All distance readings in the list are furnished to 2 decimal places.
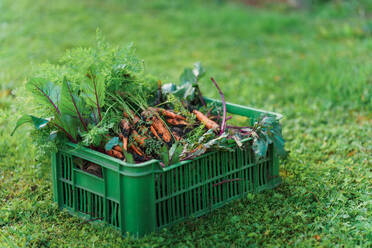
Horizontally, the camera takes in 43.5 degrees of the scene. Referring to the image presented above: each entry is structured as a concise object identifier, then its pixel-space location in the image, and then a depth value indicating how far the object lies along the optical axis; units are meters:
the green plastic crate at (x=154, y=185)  2.41
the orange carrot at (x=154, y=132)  2.80
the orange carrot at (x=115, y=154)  2.62
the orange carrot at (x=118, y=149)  2.66
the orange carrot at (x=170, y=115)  2.98
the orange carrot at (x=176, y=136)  2.81
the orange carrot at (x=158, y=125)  2.80
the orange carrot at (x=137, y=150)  2.68
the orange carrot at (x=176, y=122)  2.96
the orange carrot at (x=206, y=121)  2.89
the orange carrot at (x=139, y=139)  2.71
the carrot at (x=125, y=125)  2.79
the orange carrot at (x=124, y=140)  2.67
